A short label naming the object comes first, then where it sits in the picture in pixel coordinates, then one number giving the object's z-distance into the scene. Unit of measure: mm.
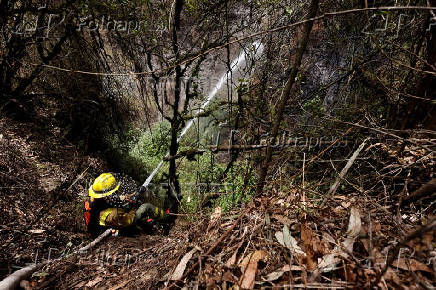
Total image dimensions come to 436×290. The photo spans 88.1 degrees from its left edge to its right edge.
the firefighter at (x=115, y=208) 4320
